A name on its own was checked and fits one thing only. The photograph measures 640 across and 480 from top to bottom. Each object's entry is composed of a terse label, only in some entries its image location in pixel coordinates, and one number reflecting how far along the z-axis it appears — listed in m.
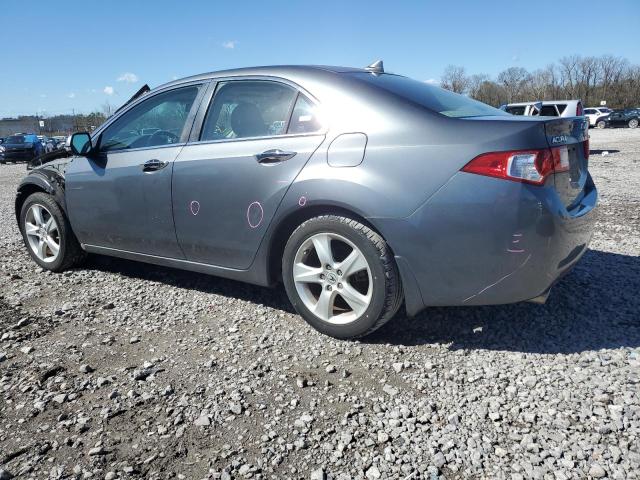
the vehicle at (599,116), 39.19
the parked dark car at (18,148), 25.69
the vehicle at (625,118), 38.72
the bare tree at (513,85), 72.88
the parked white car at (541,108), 15.88
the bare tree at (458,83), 77.61
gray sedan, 2.48
